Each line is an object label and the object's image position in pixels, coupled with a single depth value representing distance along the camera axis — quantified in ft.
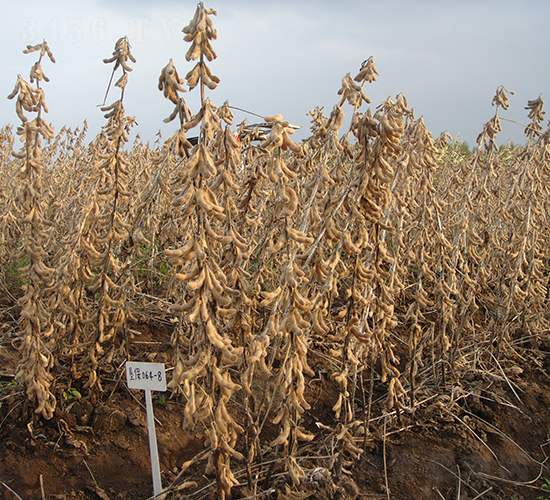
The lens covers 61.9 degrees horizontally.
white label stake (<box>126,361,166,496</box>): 6.37
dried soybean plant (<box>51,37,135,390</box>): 7.42
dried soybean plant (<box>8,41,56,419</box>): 6.83
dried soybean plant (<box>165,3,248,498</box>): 4.81
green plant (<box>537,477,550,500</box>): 7.36
